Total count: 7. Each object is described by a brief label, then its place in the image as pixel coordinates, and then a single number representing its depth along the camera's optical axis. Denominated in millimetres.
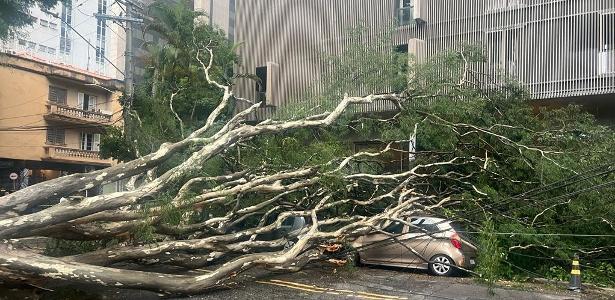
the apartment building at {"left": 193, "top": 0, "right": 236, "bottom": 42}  40919
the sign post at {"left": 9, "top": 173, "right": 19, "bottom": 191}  27109
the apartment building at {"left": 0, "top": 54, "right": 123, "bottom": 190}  28141
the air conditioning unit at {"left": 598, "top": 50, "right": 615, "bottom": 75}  14742
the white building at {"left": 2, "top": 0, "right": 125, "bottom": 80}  33125
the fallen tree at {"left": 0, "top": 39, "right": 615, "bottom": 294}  6988
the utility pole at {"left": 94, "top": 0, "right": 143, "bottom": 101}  16114
